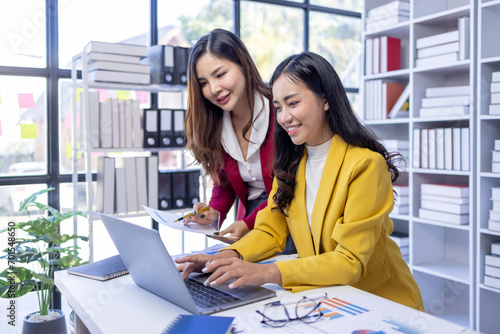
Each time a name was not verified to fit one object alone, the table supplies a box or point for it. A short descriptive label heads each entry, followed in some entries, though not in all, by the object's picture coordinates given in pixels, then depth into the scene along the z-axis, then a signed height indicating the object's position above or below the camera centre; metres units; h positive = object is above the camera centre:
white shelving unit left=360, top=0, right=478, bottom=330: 2.83 -0.42
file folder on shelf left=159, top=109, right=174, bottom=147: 2.92 +0.13
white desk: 0.87 -0.33
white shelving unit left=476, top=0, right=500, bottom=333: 2.52 -0.03
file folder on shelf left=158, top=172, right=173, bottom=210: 2.95 -0.25
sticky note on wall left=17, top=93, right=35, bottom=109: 2.83 +0.30
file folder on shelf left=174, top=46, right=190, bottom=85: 2.93 +0.53
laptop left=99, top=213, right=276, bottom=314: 0.93 -0.27
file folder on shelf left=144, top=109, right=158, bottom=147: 2.87 +0.13
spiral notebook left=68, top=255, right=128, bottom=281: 1.21 -0.31
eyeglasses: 0.90 -0.32
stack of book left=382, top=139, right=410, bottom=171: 3.11 +0.02
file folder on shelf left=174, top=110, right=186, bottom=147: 2.97 +0.13
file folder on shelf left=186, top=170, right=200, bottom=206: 3.03 -0.24
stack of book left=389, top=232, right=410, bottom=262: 3.08 -0.61
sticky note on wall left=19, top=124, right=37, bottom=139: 2.76 +0.11
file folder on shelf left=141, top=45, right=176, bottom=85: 2.89 +0.52
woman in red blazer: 1.61 +0.09
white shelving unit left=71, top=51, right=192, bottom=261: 2.64 +0.12
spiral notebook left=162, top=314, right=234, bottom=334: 0.82 -0.31
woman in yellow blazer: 1.12 -0.14
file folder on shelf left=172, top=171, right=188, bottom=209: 2.99 -0.25
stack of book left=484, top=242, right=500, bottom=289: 2.47 -0.62
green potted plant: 2.30 -0.57
